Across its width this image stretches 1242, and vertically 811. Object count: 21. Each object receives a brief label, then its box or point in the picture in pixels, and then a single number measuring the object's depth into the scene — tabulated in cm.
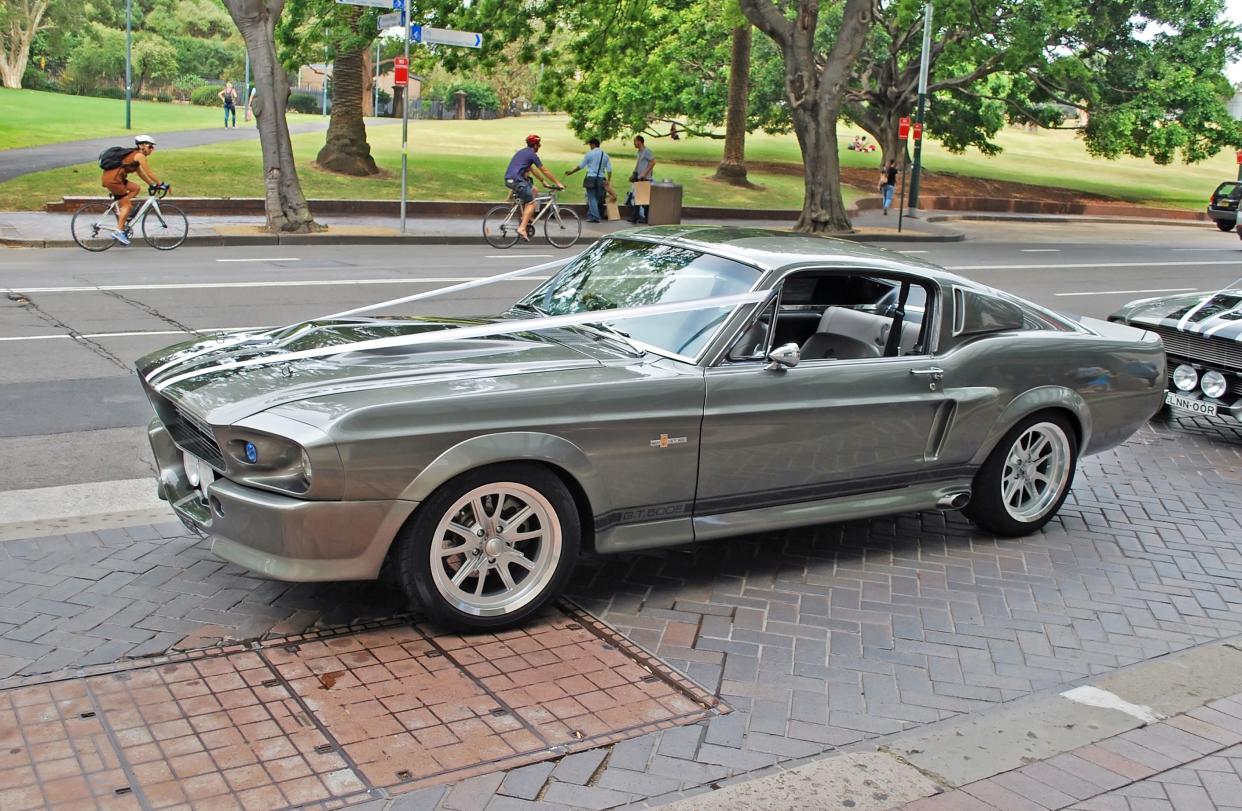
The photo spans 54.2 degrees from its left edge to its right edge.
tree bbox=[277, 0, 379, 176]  2489
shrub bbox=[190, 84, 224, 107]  7975
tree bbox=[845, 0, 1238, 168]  3800
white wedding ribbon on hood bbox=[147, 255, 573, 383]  531
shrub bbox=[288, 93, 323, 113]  8112
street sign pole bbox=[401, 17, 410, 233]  2178
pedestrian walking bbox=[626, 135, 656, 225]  2700
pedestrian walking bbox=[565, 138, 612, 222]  2564
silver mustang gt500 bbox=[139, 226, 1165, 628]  453
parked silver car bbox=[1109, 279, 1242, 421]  889
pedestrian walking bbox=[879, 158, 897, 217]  3553
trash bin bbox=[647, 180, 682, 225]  2684
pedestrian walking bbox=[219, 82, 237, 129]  5172
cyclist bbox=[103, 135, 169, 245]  1753
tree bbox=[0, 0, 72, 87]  7619
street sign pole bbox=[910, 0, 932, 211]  3250
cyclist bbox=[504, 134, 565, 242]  2144
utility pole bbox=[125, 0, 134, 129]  4744
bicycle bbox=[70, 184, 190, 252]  1794
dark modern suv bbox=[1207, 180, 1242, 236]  4016
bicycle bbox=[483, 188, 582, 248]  2203
